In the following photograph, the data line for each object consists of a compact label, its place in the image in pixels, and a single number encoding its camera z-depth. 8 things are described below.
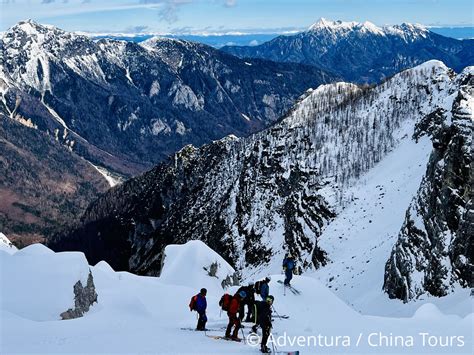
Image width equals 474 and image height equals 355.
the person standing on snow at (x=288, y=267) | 38.75
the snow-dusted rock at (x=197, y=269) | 56.00
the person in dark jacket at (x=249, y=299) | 26.92
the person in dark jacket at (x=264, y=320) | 22.59
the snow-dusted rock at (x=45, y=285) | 34.41
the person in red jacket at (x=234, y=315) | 25.14
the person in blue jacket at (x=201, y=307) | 27.41
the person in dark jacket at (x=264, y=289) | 29.89
